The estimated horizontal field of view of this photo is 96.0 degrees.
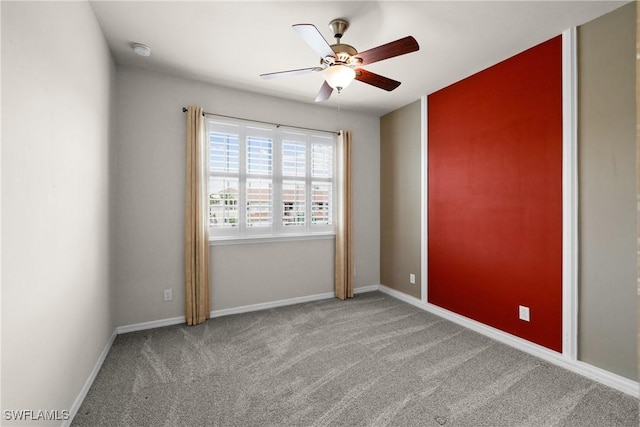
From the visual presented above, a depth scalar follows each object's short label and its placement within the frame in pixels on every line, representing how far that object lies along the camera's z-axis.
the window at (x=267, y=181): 3.36
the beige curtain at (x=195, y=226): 3.06
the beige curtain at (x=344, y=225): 3.97
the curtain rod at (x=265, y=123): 3.22
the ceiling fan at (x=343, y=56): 1.80
